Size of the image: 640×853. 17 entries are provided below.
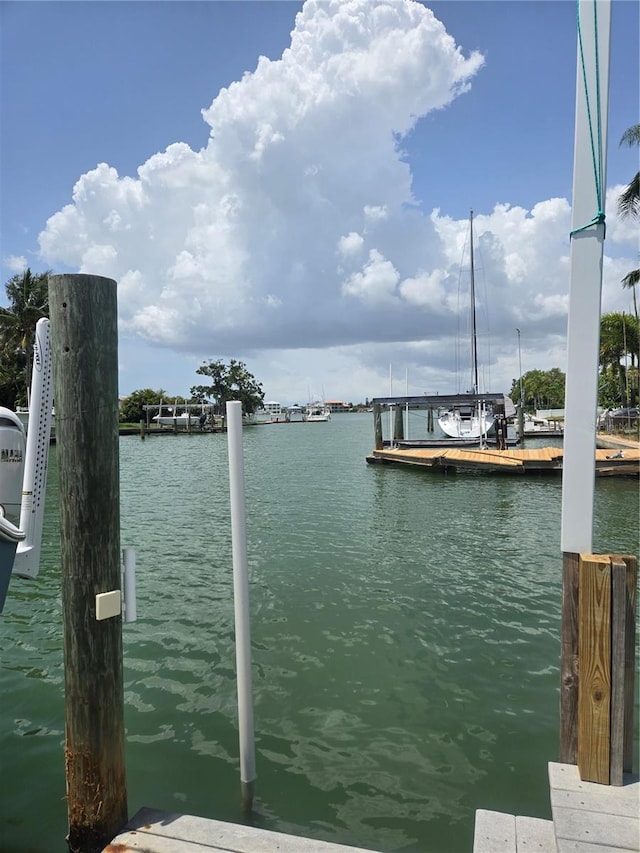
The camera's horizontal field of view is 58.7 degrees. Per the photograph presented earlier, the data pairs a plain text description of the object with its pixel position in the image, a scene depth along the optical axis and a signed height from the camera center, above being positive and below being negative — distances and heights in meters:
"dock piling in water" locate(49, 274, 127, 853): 2.76 -0.69
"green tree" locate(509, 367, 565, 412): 102.69 +3.74
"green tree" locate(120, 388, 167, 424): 86.75 +2.02
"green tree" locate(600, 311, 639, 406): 50.19 +5.56
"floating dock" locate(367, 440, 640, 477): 20.27 -1.97
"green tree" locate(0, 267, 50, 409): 44.94 +7.32
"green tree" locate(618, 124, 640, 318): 25.44 +9.89
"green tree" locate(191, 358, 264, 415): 91.69 +4.82
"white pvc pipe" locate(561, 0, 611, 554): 2.69 +0.58
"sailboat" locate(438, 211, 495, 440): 41.25 -0.79
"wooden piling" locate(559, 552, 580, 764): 2.77 -1.24
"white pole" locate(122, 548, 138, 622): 2.95 -0.90
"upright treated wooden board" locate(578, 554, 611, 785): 2.63 -1.20
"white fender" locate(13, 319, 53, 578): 3.22 -0.24
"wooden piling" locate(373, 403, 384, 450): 29.45 -0.69
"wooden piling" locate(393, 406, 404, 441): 33.42 -0.86
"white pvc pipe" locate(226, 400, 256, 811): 3.26 -1.09
